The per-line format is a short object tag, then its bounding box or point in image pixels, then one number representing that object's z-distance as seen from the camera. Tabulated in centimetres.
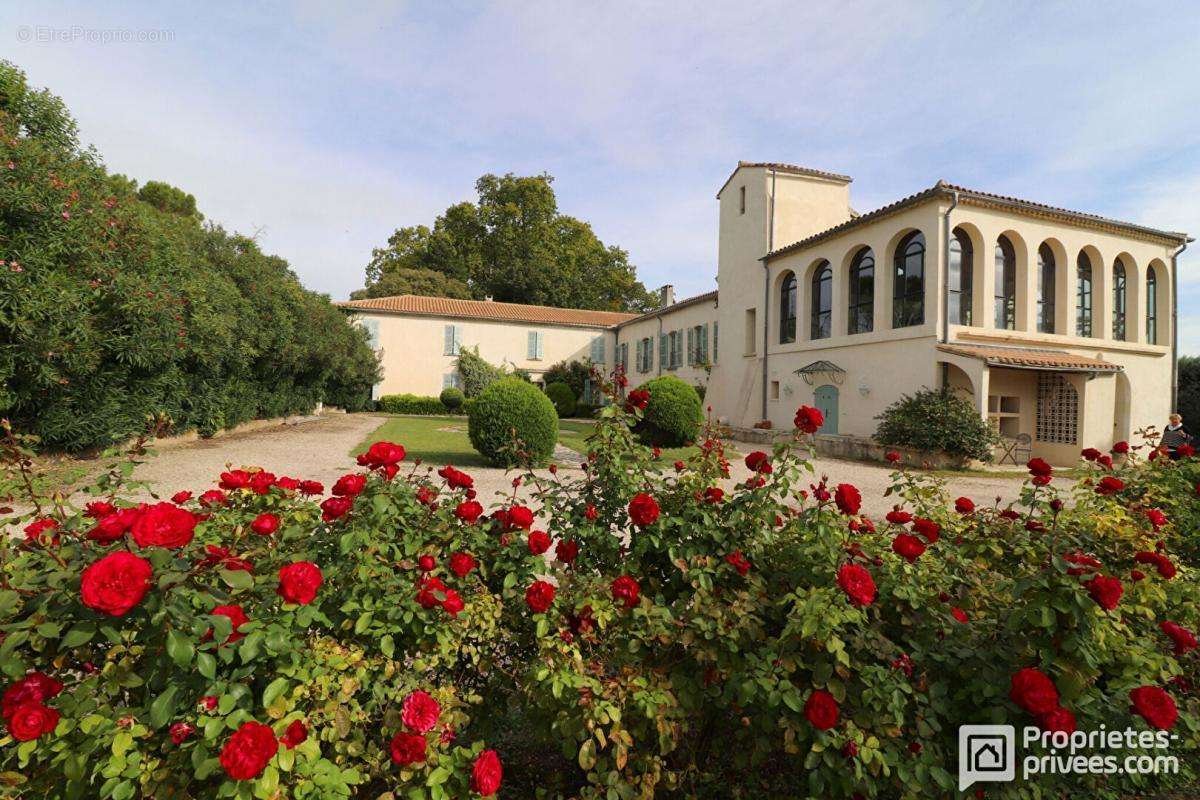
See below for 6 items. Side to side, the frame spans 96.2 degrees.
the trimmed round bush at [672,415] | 1387
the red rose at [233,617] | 125
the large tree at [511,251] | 4075
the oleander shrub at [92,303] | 749
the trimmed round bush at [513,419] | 966
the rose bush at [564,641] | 121
